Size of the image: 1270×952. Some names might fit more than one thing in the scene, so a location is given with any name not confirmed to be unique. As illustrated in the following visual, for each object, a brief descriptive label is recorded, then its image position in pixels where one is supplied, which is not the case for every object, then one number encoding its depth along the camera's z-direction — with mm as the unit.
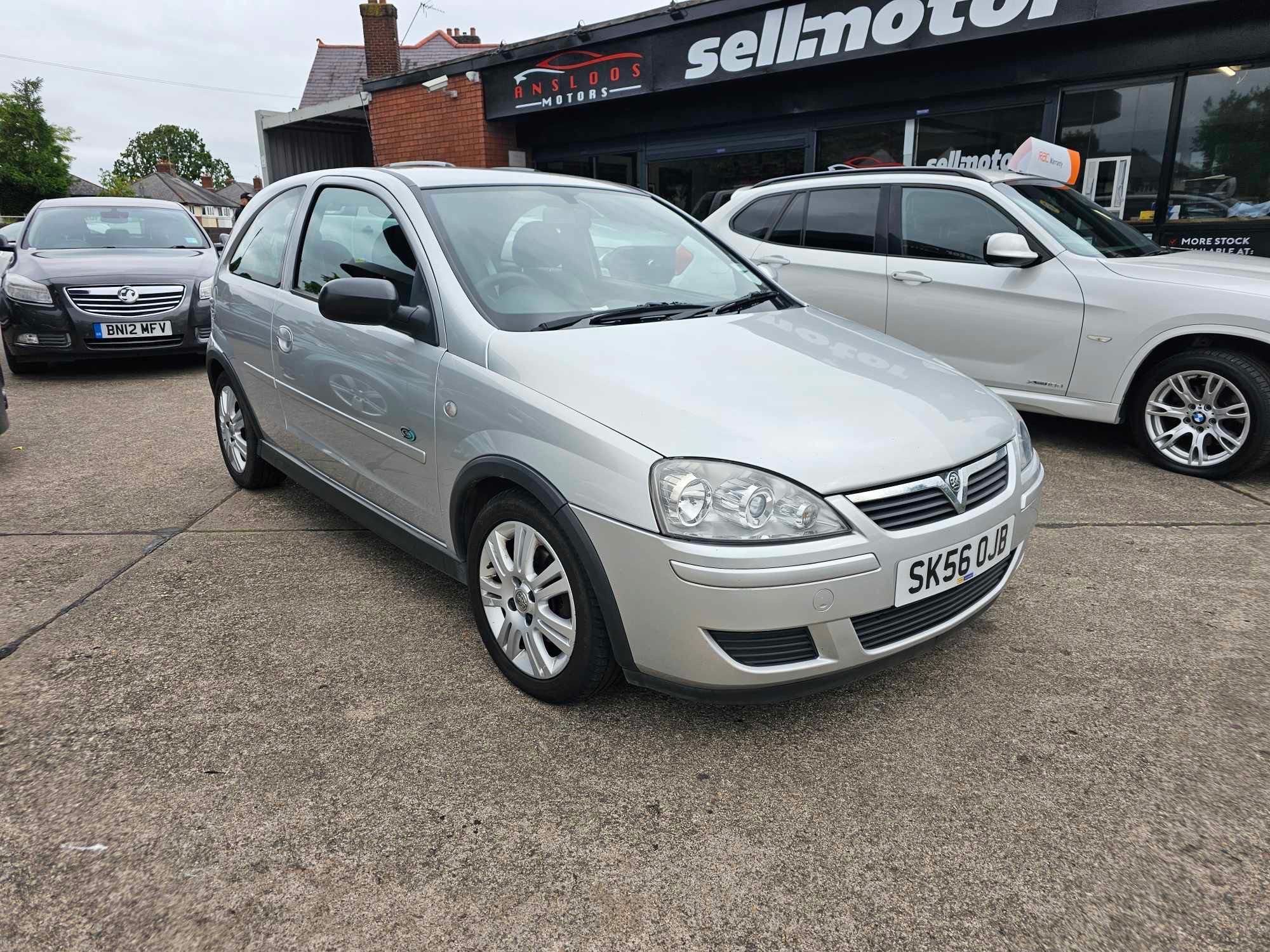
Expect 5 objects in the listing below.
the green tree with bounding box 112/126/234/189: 105312
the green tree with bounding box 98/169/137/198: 67438
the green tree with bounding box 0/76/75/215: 51969
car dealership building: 7758
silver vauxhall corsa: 2236
